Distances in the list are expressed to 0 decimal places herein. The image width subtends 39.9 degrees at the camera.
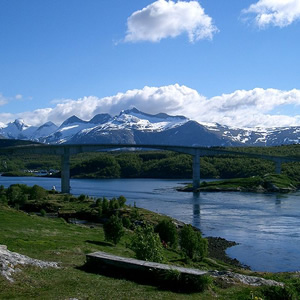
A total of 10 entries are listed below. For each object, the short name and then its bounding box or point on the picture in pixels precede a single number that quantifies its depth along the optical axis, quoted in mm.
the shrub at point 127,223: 50406
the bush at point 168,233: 39500
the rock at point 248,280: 16709
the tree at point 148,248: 22250
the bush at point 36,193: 79875
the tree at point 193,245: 34312
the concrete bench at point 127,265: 14938
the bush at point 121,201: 70681
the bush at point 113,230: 35281
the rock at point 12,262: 14686
